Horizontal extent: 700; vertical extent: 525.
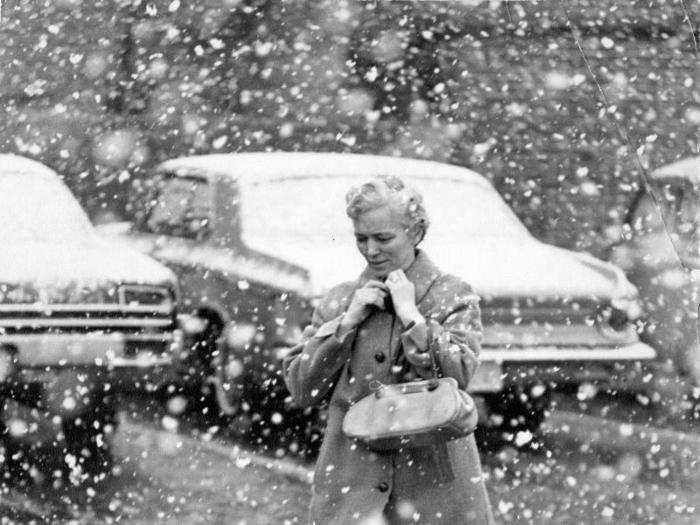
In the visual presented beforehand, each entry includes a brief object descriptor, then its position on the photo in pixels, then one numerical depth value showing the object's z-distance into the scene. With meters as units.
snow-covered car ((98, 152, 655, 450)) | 15.65
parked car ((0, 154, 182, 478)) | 15.82
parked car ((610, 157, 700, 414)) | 20.77
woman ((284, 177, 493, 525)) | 7.49
